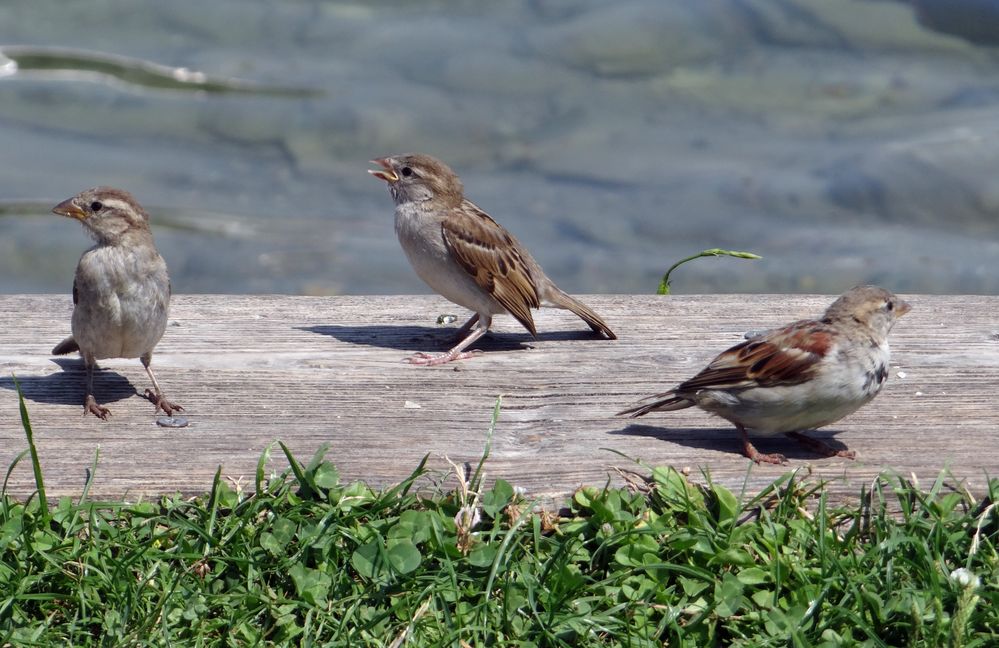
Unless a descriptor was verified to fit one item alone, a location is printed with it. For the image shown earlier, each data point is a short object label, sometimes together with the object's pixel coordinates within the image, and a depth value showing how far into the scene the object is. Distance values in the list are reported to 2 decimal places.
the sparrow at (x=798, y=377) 7.98
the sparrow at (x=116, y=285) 9.01
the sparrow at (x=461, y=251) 11.55
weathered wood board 7.96
